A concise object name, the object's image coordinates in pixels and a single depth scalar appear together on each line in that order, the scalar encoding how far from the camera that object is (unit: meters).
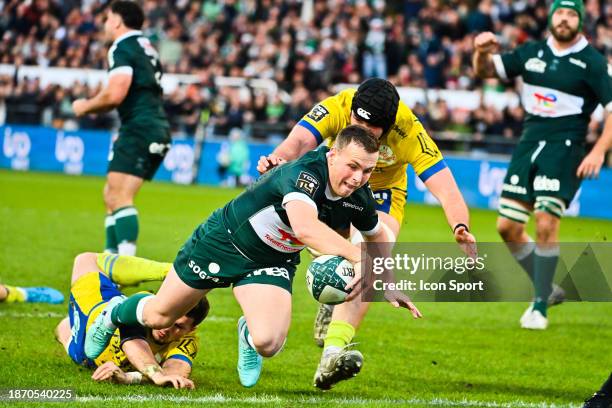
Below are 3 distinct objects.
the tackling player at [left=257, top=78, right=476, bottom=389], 13.05
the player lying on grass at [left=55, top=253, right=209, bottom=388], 13.21
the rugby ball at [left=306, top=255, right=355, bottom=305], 11.80
